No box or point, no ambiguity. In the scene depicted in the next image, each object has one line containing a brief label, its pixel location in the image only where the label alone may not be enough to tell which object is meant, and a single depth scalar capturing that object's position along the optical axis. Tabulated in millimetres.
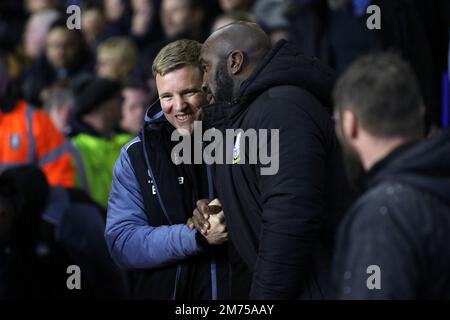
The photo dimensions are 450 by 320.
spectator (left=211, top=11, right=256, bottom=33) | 13891
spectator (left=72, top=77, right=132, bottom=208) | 14281
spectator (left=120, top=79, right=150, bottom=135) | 15570
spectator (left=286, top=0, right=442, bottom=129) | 12687
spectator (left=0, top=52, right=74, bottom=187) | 13859
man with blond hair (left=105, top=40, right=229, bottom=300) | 7930
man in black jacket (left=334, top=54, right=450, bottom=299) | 5168
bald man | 6602
